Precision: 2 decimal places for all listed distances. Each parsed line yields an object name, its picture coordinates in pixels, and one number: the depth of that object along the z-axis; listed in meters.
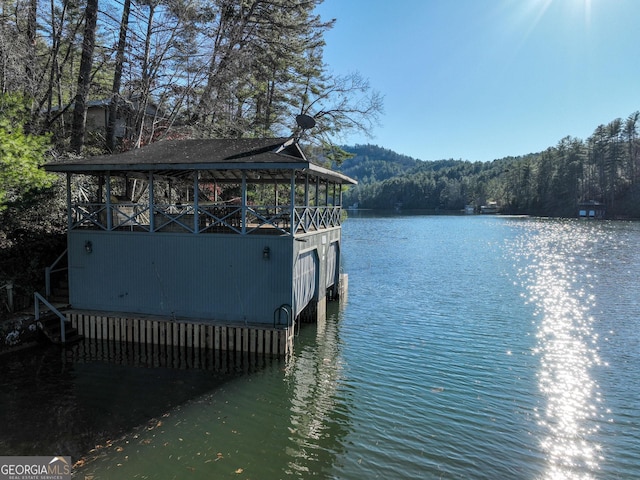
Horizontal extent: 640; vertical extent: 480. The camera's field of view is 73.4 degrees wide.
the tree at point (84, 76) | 18.78
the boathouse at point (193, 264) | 11.40
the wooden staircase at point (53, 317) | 12.00
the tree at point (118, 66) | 19.12
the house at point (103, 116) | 24.45
